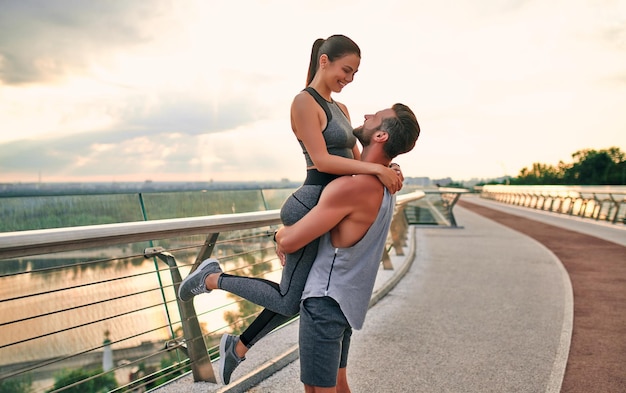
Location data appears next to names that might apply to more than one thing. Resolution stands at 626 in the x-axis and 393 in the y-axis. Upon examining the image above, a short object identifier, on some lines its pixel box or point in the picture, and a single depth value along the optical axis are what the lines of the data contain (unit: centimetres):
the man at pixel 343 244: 224
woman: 229
